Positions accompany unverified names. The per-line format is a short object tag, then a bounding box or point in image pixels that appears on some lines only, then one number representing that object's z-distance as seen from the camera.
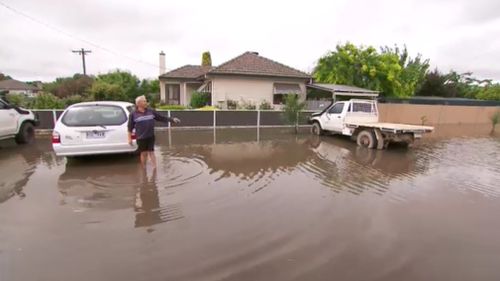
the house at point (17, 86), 62.97
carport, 18.77
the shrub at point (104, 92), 21.31
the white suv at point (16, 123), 9.14
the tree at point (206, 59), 32.38
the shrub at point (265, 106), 18.77
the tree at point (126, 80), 37.25
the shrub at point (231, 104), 19.42
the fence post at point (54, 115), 13.09
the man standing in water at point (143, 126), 6.23
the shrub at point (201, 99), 20.72
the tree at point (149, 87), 39.27
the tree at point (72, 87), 36.41
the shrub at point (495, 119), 18.66
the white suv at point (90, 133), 6.83
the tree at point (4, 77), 73.31
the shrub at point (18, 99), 15.76
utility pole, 37.97
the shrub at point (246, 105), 18.88
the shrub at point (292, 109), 14.24
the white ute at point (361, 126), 10.09
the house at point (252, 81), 19.69
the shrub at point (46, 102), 14.23
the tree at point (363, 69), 24.50
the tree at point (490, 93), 40.59
